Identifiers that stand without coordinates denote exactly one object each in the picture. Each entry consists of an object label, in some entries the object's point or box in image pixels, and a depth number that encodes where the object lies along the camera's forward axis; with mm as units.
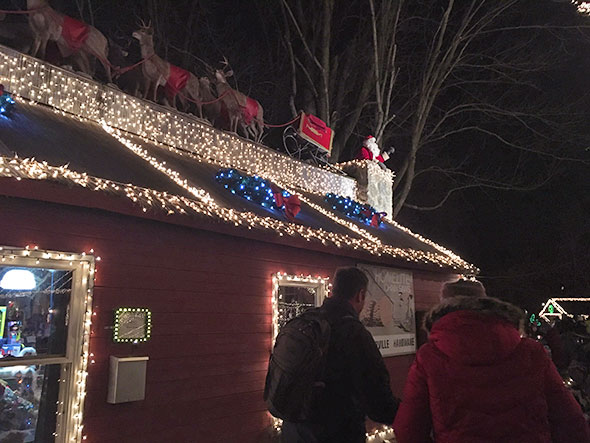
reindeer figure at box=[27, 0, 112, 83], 6398
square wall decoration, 4477
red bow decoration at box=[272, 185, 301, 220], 6738
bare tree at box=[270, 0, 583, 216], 15664
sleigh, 11211
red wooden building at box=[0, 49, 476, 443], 4109
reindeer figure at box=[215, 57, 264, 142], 9172
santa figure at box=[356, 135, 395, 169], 12281
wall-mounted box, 4309
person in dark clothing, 2822
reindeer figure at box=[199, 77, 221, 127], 8969
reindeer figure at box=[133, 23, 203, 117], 7820
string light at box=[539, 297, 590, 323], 21391
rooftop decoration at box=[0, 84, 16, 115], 4836
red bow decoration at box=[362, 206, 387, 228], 9789
